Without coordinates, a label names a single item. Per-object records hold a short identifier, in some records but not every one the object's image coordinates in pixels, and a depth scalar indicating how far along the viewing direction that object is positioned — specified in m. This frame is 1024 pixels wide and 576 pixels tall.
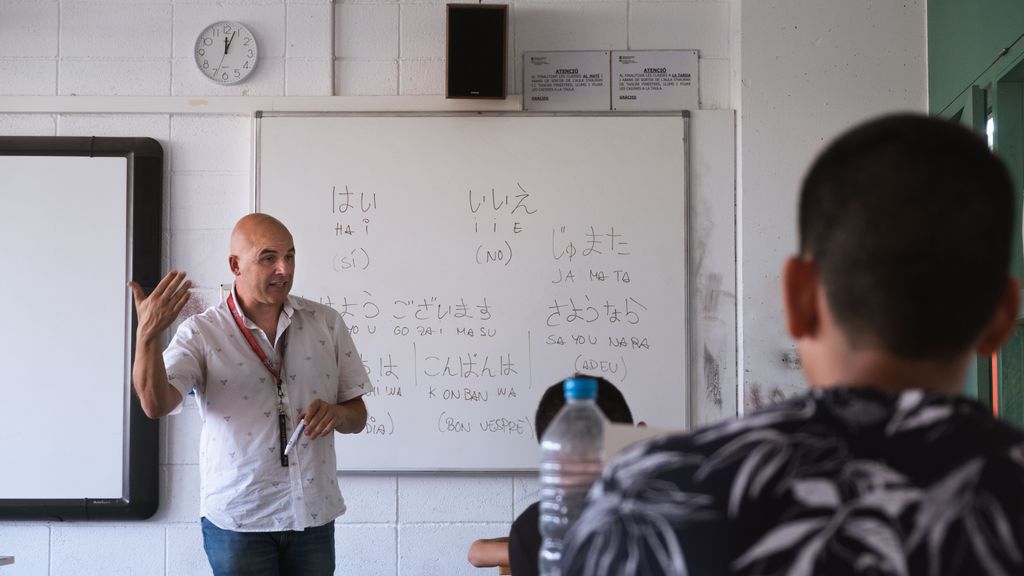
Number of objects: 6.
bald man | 2.73
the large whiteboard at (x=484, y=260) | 3.77
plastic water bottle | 1.16
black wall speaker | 3.75
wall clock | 3.89
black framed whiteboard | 3.77
